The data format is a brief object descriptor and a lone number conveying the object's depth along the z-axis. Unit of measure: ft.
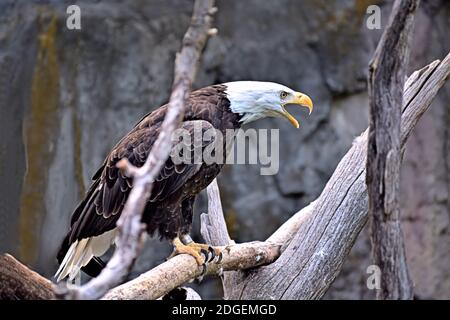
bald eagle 26.94
